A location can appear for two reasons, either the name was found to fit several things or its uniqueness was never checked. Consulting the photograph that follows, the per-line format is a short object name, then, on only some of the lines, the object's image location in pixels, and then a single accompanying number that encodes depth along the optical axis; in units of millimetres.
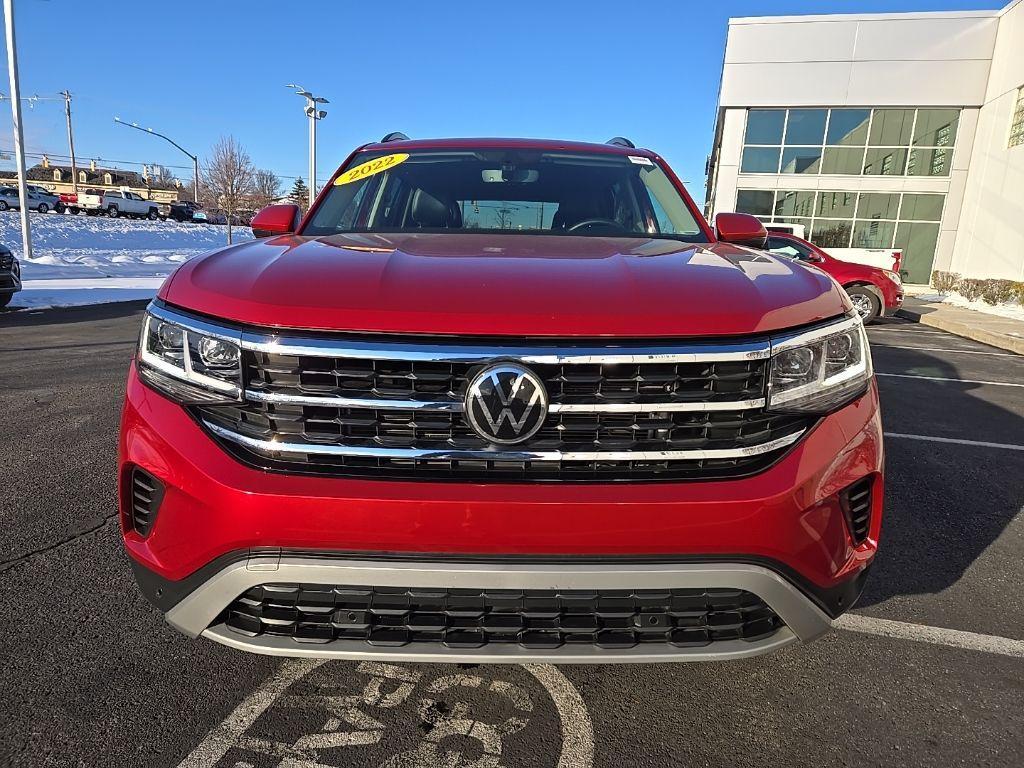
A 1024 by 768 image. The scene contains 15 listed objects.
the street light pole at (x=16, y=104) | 17031
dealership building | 23016
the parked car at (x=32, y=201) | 42750
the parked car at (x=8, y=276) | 10070
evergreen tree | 79756
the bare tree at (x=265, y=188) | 65775
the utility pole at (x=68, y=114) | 58616
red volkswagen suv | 1511
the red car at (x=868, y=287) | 11992
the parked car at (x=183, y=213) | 53250
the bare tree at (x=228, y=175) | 49750
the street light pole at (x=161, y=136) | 38531
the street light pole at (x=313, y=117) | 26772
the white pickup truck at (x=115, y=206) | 48250
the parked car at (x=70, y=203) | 48062
